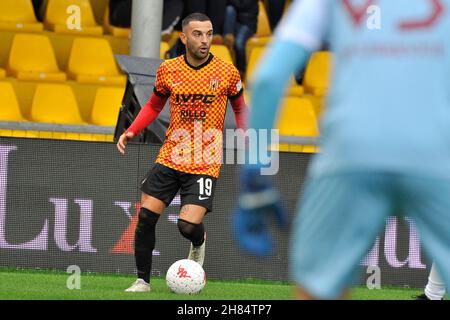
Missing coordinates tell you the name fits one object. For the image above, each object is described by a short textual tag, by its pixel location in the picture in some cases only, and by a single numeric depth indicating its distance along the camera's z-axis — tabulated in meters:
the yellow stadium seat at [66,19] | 15.55
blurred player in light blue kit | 3.59
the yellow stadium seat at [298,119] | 14.77
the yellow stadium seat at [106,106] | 14.06
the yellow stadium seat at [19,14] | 15.38
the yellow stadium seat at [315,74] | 15.97
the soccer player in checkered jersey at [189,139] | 8.90
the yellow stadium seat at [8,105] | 13.75
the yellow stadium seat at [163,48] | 14.84
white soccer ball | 8.88
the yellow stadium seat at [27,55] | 14.76
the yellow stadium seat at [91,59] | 14.99
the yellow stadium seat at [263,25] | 16.95
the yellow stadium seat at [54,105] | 14.09
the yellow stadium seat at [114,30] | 15.86
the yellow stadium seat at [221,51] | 15.15
